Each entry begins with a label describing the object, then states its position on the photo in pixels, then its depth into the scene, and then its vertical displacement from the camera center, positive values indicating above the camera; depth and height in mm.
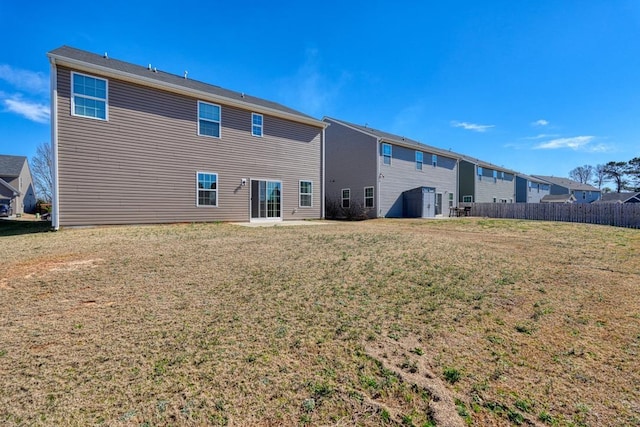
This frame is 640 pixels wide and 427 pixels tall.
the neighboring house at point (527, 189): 34000 +2592
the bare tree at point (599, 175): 58672 +7271
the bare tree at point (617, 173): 54609 +7241
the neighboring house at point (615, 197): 40844 +1910
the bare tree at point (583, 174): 63344 +8121
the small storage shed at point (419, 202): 19281 +560
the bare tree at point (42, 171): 41031 +5786
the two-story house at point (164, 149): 9453 +2469
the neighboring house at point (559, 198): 36991 +1561
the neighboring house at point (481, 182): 27033 +2789
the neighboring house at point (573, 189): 43125 +3313
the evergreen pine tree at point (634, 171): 51281 +7158
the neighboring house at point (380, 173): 18531 +2647
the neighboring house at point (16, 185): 27125 +2760
